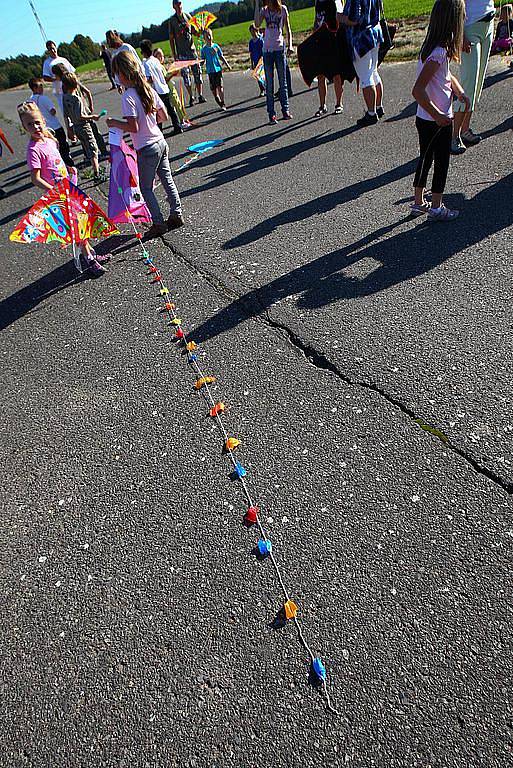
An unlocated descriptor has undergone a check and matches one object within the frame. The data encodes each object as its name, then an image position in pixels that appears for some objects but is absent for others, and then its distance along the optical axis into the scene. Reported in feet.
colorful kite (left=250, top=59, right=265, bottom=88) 38.63
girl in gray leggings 16.57
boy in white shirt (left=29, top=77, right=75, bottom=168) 26.73
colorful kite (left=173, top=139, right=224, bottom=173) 29.17
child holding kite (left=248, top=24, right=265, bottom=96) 40.19
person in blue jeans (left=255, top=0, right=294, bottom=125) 26.97
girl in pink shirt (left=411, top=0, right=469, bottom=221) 13.28
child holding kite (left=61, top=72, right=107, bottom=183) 25.55
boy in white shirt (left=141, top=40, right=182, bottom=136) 28.30
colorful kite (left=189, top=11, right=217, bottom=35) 37.50
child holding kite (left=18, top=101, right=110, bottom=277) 16.37
